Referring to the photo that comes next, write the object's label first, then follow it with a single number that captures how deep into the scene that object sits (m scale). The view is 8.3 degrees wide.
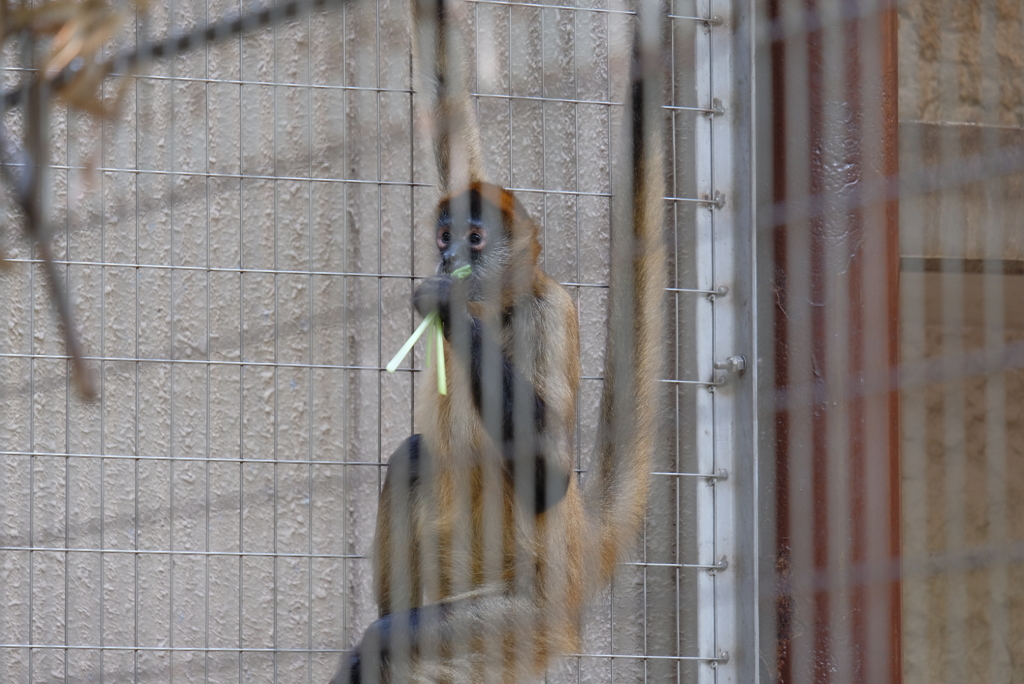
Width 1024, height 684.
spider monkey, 6.65
